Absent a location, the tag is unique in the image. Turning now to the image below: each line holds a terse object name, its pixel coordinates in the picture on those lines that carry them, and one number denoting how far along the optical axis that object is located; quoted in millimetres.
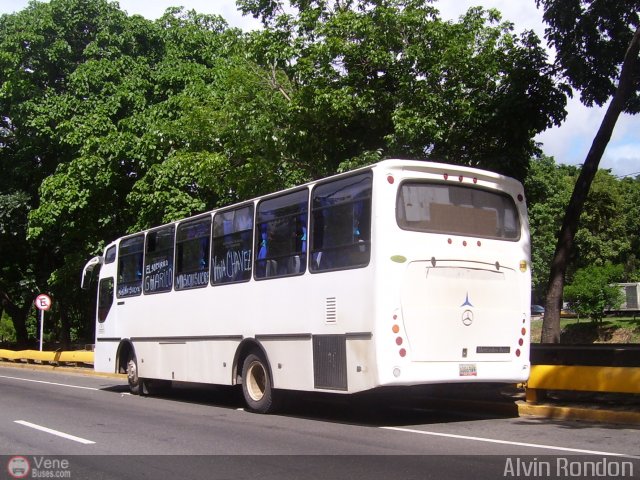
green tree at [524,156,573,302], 45131
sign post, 28703
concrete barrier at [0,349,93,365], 25094
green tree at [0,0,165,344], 26188
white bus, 9586
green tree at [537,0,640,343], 13844
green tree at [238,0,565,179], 14070
